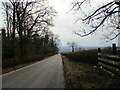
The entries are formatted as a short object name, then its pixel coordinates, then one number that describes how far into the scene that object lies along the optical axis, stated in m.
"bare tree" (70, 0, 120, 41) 6.55
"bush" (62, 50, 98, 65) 12.71
